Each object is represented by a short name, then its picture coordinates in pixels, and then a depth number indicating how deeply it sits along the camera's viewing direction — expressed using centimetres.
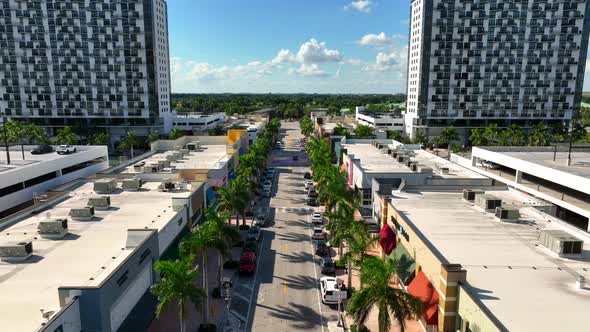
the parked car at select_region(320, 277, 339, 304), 3831
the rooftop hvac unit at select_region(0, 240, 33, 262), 3031
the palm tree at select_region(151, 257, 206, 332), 2711
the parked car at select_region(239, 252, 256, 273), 4428
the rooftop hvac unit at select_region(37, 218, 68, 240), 3488
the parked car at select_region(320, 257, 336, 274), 4423
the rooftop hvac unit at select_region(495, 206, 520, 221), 4022
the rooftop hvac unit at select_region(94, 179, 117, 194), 5028
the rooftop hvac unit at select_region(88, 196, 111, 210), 4328
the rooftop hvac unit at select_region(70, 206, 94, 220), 3988
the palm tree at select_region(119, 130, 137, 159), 10982
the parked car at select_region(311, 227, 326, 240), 5438
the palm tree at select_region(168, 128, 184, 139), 11926
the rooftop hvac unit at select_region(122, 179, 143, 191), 5181
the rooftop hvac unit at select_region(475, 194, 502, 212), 4325
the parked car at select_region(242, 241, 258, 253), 4981
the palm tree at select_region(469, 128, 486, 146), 11481
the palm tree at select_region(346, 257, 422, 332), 2569
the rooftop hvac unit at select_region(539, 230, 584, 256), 3161
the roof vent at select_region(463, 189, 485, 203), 4732
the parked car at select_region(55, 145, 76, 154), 6738
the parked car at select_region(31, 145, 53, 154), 6769
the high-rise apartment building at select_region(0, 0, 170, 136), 12781
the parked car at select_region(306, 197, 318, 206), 7169
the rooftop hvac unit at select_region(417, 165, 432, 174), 5847
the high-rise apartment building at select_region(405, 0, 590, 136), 13225
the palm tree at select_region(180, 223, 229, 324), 3372
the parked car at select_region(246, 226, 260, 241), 5341
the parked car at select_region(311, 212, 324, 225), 6125
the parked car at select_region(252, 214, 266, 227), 5969
